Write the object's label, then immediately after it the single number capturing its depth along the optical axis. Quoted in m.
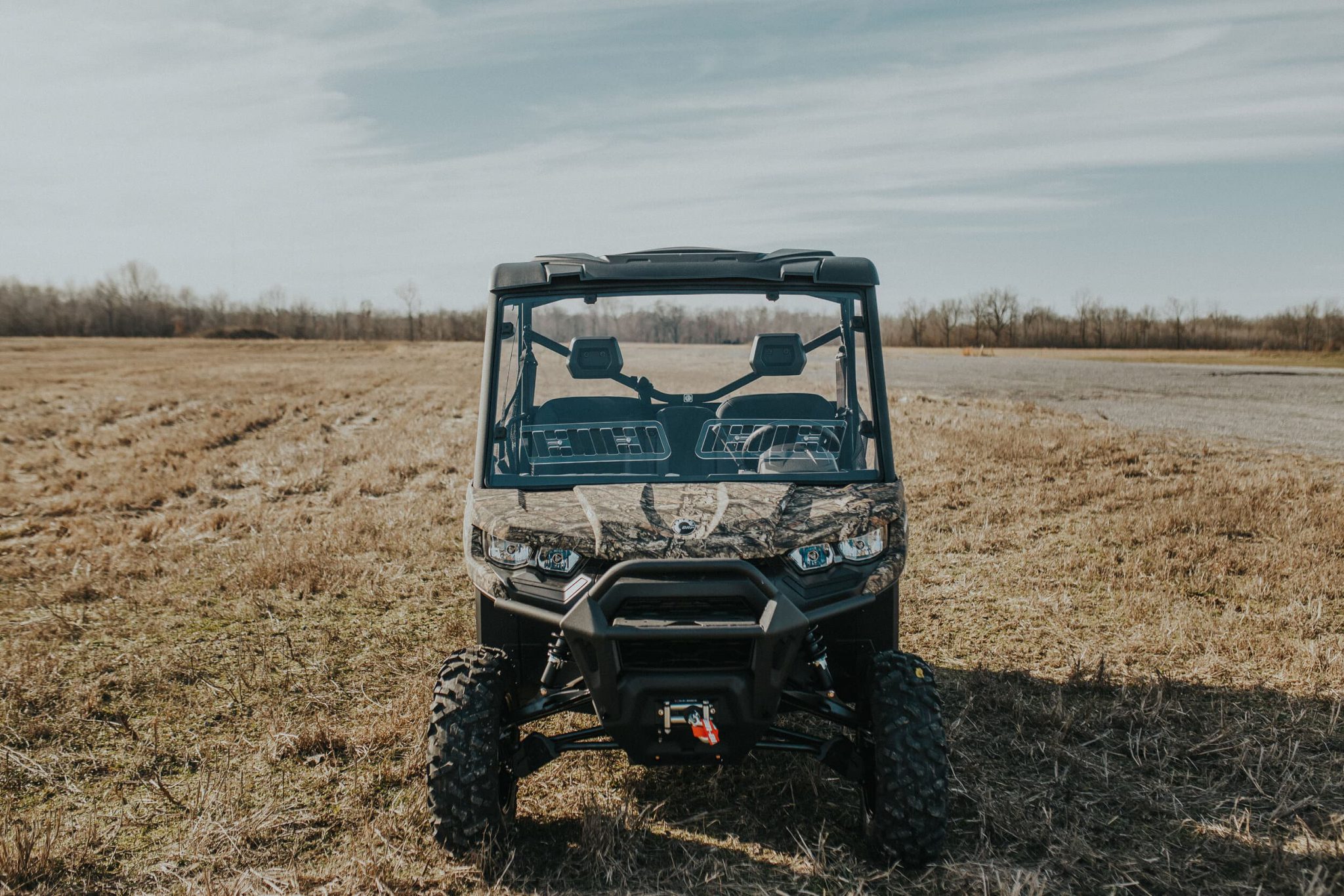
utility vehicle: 3.14
